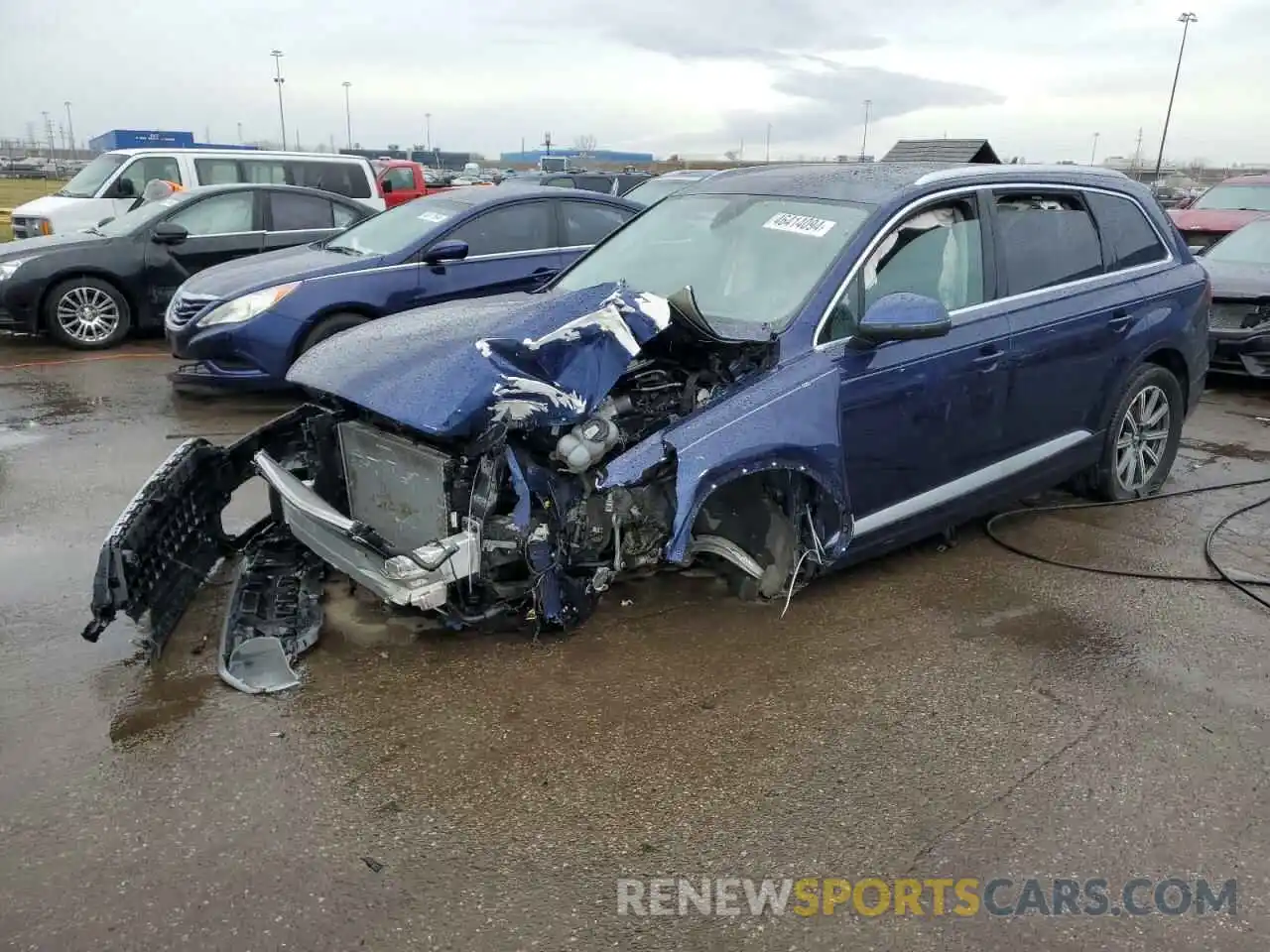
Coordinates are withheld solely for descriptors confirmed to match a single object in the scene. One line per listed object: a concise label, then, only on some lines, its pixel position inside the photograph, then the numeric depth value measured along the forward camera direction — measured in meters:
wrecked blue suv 3.49
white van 12.73
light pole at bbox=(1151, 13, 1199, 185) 48.75
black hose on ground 4.59
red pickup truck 17.45
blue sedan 7.19
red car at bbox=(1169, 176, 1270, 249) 13.16
